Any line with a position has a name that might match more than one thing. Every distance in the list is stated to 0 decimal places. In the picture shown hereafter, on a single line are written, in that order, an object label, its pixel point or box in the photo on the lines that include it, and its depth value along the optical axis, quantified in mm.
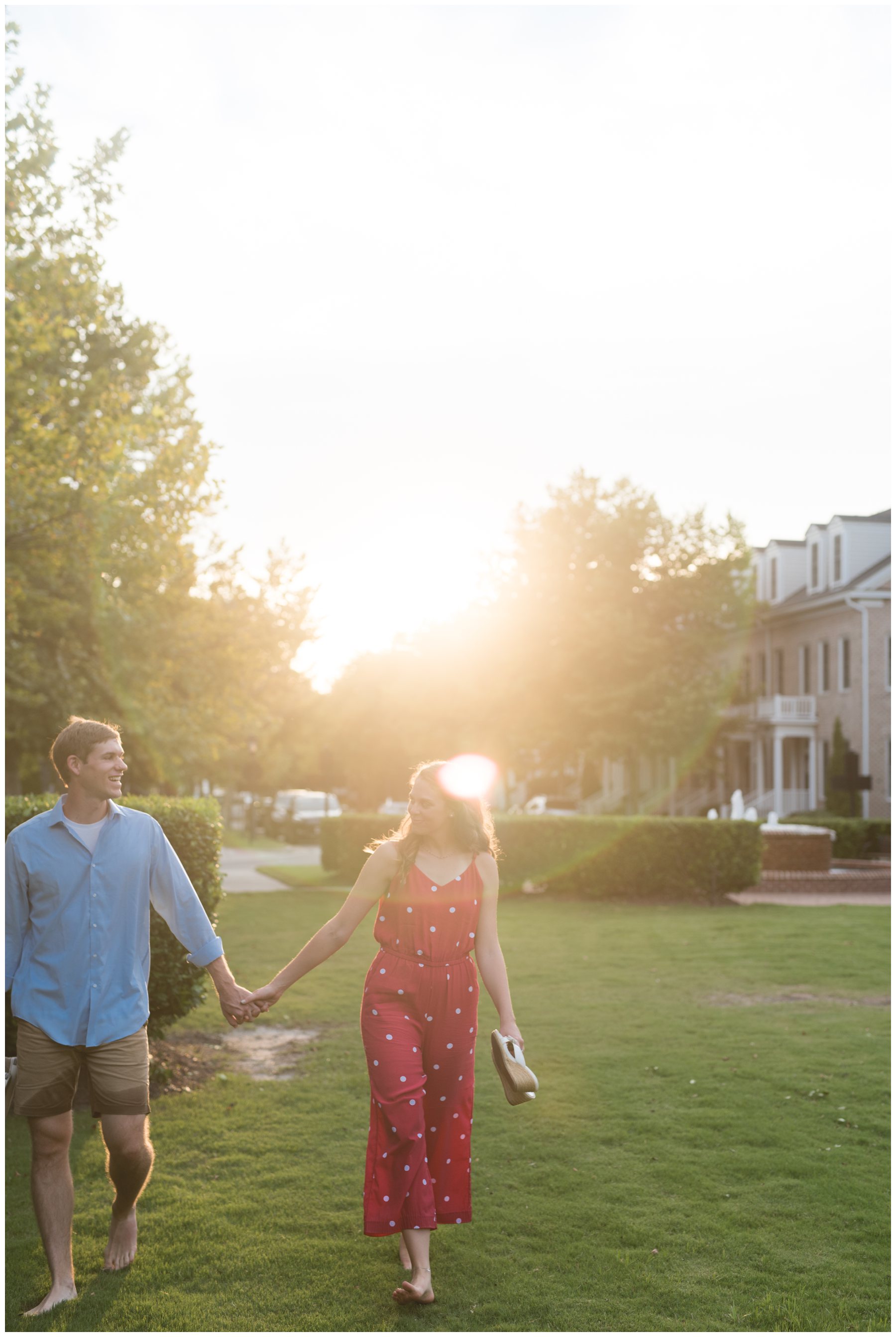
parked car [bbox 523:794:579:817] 47906
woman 4559
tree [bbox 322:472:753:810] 36094
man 4387
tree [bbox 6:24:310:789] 16031
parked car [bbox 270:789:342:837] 41812
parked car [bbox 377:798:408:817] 41650
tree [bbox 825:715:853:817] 34594
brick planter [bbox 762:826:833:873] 23875
